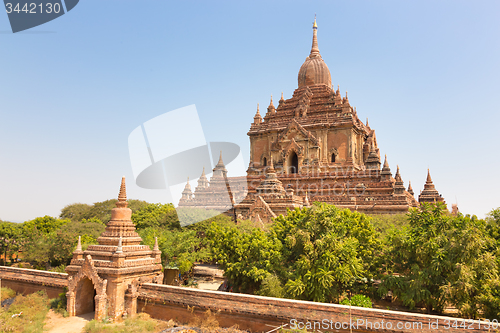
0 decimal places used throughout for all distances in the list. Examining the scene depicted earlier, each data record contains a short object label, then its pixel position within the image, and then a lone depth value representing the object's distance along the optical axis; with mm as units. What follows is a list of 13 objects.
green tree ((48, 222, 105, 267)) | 28891
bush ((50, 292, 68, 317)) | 17909
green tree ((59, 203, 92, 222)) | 58000
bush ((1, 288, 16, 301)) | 21406
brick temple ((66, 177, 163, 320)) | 16578
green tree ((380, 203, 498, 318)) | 13594
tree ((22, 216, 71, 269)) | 28766
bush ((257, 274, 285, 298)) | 16422
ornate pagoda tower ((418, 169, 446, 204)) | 41094
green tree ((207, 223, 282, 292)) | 17797
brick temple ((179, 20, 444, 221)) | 31547
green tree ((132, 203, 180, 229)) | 34312
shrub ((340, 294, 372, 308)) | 15234
